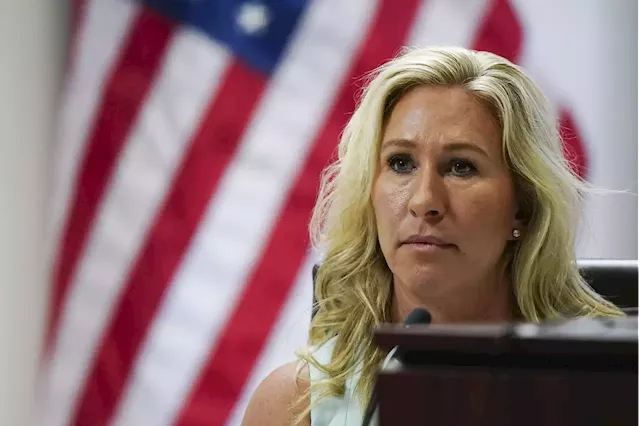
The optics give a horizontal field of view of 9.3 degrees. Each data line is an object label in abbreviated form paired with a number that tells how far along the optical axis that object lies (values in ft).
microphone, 9.69
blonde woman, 12.17
